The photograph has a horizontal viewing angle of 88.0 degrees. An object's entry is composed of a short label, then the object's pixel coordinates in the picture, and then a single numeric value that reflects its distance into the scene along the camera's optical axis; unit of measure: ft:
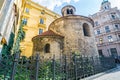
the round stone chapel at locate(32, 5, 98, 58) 26.72
